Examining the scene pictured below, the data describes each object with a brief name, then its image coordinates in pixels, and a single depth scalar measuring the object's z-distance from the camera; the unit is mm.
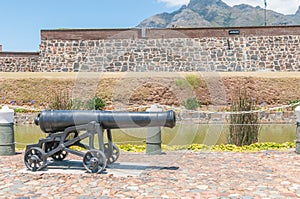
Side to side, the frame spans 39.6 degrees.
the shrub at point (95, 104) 15177
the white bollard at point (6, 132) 7109
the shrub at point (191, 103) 14268
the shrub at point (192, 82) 17031
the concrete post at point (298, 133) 6998
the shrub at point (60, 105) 9568
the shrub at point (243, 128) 8242
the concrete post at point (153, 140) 7172
